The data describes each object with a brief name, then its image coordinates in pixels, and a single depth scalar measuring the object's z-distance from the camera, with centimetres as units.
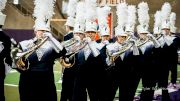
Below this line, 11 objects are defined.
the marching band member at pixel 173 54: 1987
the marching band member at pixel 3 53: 1321
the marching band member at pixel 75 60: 1480
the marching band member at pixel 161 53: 1769
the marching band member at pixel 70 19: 1605
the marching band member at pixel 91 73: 1351
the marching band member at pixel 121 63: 1544
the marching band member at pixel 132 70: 1558
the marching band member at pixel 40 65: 1204
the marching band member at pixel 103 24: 1571
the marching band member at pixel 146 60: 1700
